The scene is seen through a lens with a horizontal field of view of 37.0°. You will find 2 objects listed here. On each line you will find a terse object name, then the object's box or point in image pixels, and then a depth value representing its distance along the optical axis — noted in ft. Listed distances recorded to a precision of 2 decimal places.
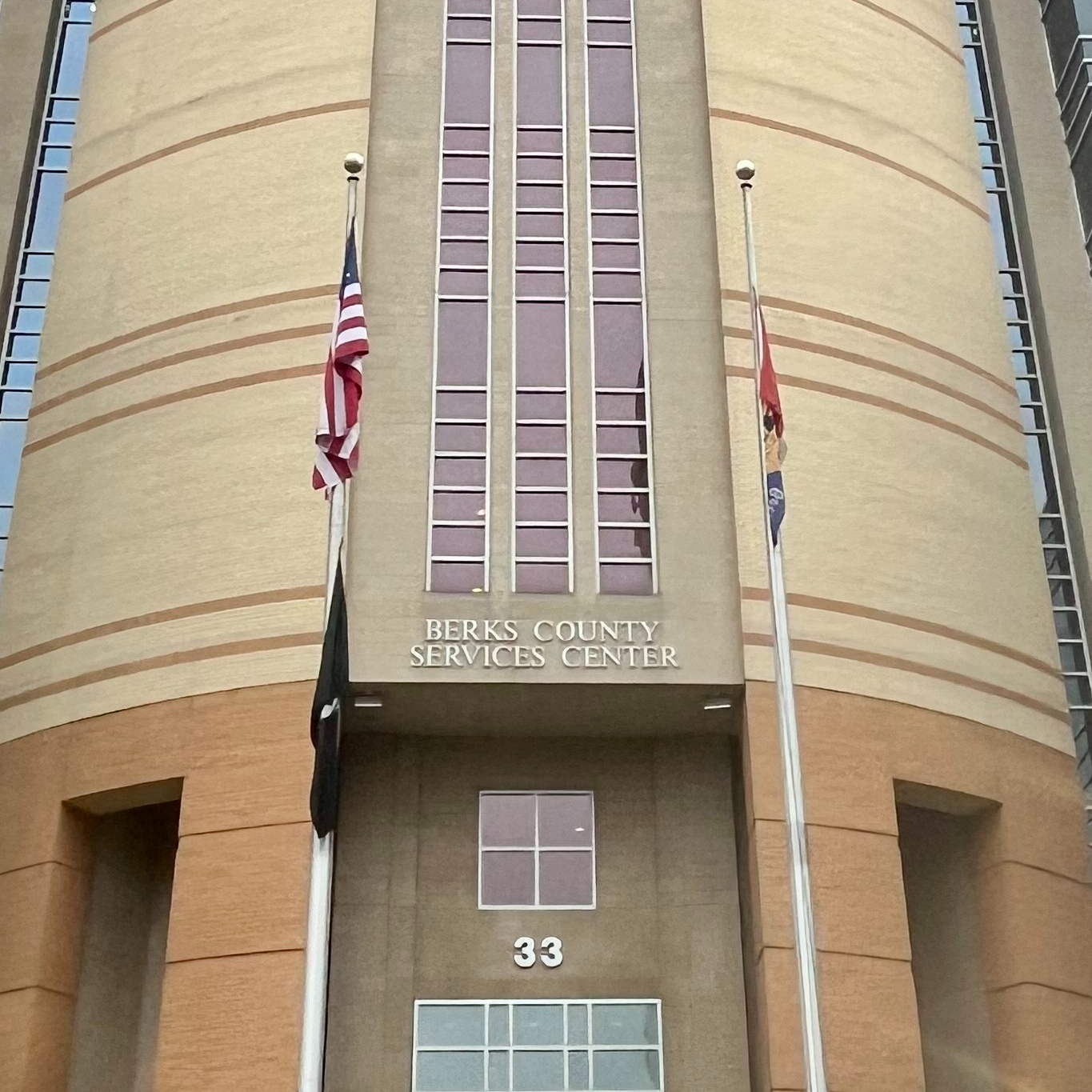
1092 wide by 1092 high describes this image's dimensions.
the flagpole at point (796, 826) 42.52
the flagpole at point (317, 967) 41.60
